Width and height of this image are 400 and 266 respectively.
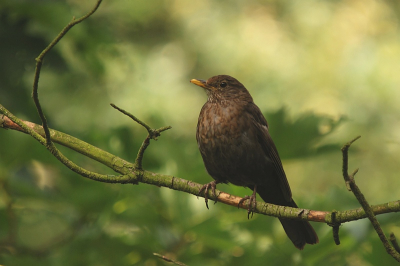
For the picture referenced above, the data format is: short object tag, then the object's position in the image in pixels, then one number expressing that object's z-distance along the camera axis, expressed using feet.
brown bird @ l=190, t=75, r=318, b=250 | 25.96
